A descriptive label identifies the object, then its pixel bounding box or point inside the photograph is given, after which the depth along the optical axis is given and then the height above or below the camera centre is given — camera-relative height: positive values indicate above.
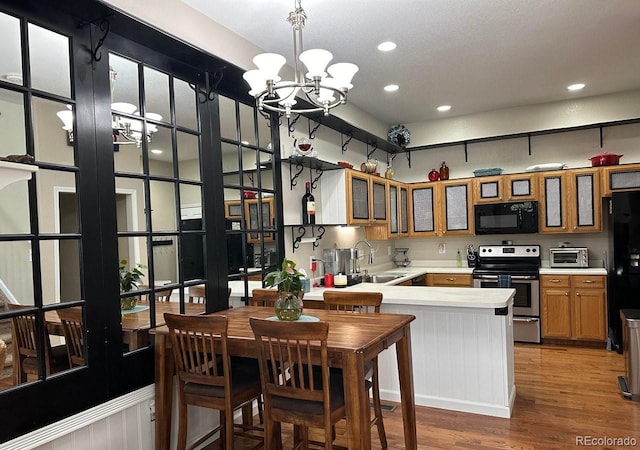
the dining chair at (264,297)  3.33 -0.55
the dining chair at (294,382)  2.07 -0.77
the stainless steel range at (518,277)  5.33 -0.75
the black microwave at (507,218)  5.68 -0.04
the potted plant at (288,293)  2.56 -0.40
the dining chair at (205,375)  2.31 -0.80
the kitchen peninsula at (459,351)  3.30 -1.02
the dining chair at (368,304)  2.78 -0.57
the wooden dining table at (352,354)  2.07 -0.67
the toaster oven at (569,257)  5.47 -0.55
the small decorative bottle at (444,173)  6.27 +0.60
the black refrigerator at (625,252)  4.75 -0.44
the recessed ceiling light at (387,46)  3.74 +1.44
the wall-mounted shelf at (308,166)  4.02 +0.52
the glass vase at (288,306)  2.57 -0.48
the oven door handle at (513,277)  5.36 -0.76
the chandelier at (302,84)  2.30 +0.75
